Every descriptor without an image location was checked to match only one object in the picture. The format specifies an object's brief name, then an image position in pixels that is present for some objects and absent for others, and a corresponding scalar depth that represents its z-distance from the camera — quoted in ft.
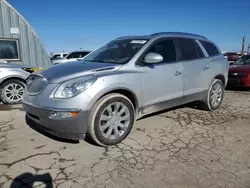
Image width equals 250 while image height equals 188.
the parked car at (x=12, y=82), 19.02
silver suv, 9.64
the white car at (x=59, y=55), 55.16
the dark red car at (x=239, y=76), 25.40
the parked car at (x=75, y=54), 44.27
